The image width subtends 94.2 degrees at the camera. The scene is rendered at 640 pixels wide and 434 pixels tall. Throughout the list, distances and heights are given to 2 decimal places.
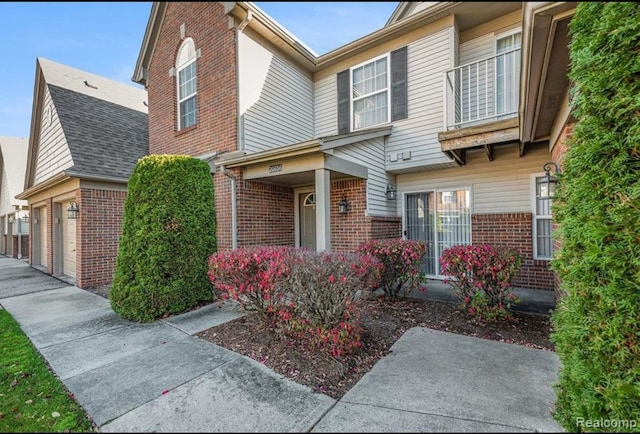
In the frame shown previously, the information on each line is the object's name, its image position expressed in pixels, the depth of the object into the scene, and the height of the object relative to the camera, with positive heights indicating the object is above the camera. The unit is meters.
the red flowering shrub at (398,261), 5.30 -0.83
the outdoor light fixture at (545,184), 4.88 +0.56
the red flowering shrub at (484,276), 4.42 -0.96
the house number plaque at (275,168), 6.29 +1.05
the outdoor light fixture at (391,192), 7.87 +0.62
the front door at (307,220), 8.34 -0.10
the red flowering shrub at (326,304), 3.38 -1.03
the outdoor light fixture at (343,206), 7.24 +0.25
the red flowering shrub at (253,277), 3.89 -0.84
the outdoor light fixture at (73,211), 8.19 +0.26
